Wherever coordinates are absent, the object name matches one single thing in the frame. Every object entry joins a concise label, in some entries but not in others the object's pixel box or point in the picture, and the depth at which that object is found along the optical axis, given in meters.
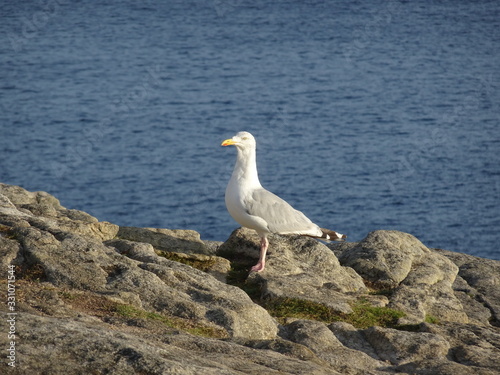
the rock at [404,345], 14.02
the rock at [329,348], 12.44
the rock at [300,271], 17.36
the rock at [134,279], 14.05
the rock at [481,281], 20.08
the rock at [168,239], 19.84
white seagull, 19.31
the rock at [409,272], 18.48
